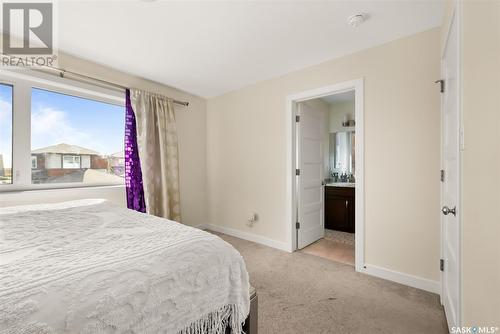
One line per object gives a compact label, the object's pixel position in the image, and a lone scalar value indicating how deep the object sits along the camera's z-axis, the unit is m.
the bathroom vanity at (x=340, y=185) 3.77
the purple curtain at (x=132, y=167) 2.87
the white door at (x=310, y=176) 3.06
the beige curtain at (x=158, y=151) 2.93
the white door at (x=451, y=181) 1.24
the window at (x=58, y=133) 2.24
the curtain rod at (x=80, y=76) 2.26
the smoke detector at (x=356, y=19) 1.85
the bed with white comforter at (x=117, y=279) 0.68
